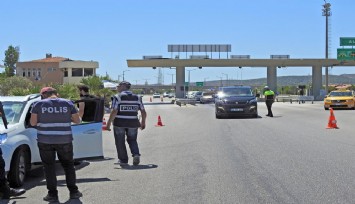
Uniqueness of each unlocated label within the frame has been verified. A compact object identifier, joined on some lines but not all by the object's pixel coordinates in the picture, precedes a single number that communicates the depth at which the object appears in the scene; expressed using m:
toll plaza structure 72.31
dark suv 26.28
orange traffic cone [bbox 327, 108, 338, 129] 19.49
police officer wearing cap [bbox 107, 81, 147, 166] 10.68
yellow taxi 36.09
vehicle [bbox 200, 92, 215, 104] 67.62
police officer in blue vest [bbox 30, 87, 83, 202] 7.51
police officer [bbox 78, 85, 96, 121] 10.39
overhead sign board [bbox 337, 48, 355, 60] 64.81
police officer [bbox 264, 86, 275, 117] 27.59
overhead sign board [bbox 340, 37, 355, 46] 64.81
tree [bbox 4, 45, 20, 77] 97.25
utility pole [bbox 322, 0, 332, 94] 73.19
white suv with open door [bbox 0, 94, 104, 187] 8.32
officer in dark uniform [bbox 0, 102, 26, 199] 7.54
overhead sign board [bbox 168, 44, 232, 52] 81.06
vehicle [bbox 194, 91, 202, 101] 73.75
